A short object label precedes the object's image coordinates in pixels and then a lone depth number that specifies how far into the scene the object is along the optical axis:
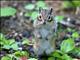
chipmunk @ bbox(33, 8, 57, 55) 4.25
